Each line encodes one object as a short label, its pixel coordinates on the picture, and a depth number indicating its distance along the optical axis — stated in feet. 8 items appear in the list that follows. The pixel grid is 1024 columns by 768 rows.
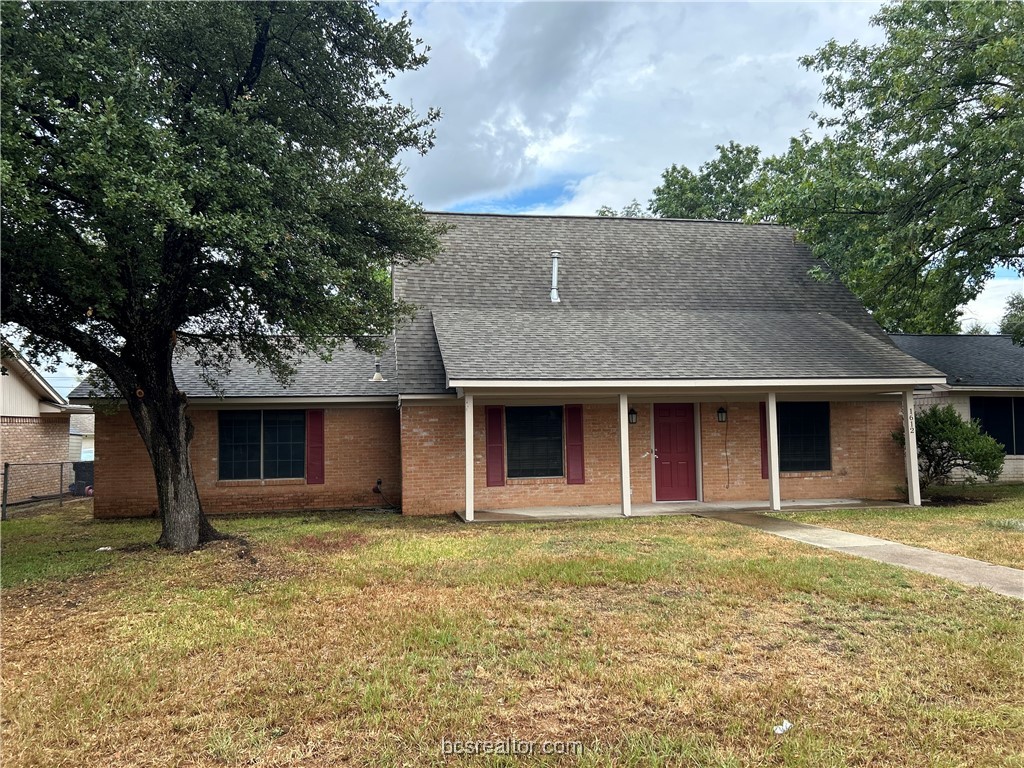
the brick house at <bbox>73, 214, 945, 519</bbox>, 40.70
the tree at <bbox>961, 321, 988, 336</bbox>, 140.02
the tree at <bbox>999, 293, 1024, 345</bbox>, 114.32
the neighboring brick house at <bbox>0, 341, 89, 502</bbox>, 52.85
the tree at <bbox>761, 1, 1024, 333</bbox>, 43.04
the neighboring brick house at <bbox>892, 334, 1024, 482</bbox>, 56.54
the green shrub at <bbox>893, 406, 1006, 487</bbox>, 44.91
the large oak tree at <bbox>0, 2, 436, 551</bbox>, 21.76
